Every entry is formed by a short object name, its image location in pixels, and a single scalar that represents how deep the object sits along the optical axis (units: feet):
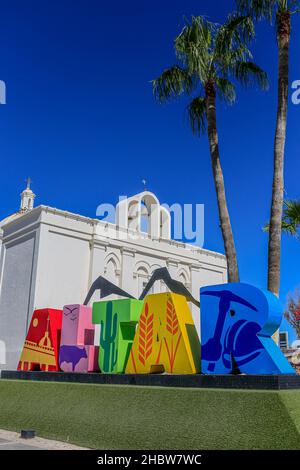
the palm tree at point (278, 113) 37.37
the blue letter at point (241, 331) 27.89
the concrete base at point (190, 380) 25.98
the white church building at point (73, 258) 72.02
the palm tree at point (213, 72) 44.70
